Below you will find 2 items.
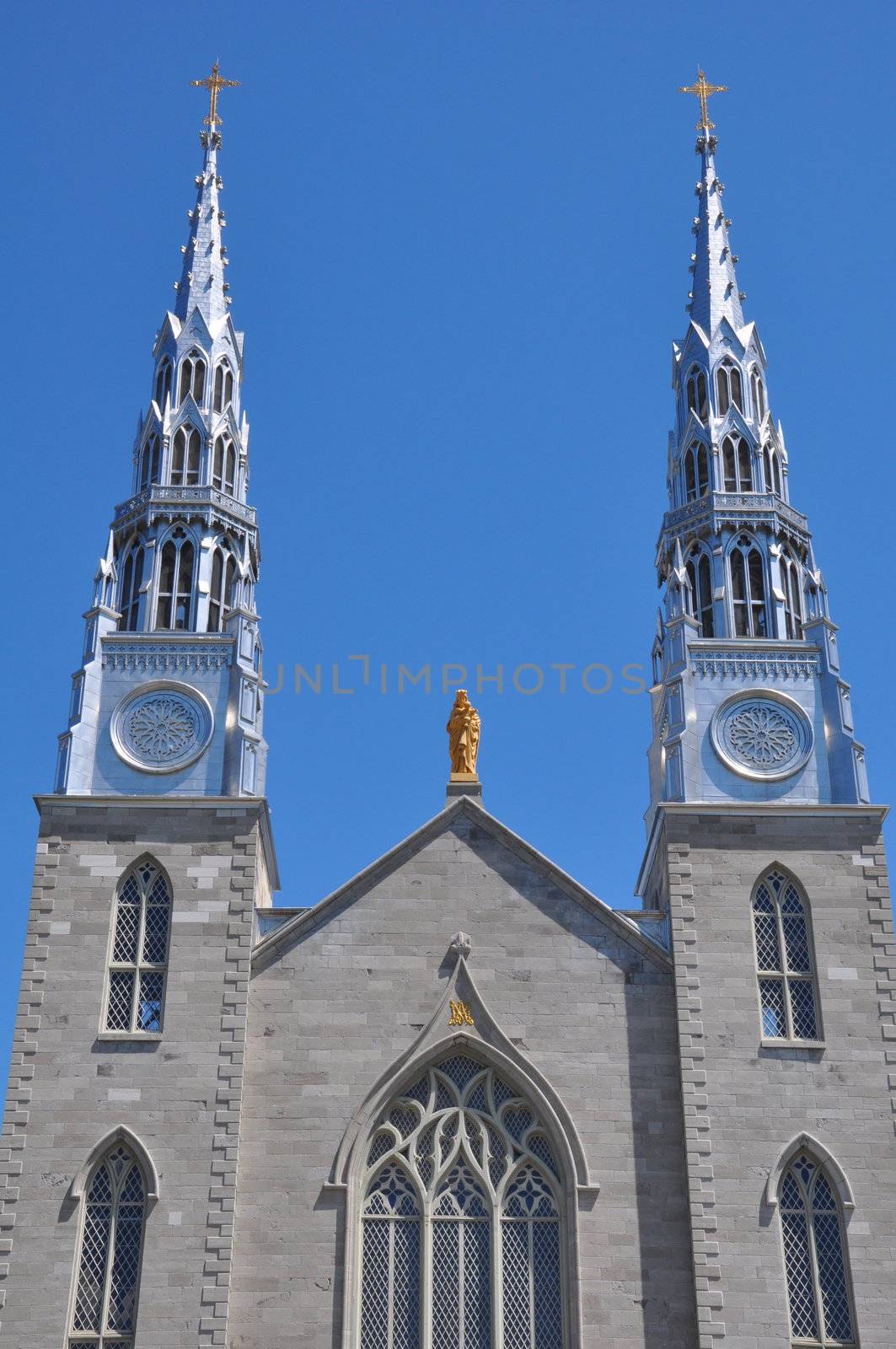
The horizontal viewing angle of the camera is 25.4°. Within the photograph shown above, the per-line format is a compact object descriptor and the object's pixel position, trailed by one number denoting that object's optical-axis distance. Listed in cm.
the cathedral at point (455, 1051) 3050
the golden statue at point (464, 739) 3550
